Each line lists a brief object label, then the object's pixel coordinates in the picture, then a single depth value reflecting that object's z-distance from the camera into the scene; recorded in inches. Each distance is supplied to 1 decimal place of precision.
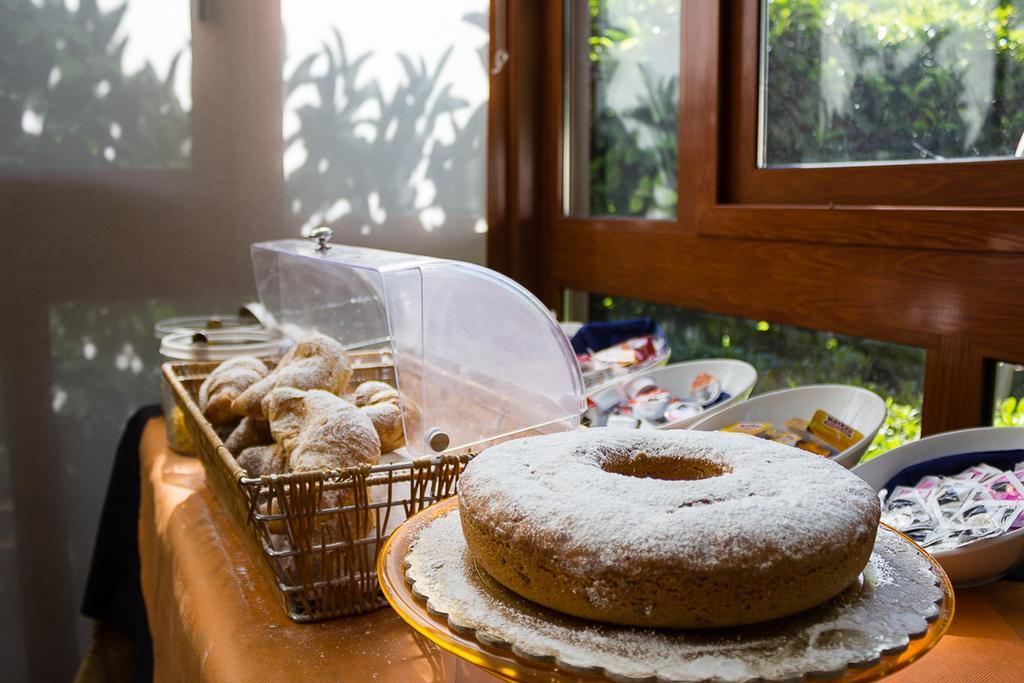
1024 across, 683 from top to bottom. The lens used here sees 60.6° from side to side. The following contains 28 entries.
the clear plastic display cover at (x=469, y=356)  35.4
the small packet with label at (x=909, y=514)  31.6
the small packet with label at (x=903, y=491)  33.9
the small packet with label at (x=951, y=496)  31.9
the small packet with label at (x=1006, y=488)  31.1
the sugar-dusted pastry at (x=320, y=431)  31.7
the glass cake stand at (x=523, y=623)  17.9
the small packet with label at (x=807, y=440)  38.8
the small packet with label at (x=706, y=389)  48.7
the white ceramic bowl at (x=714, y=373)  48.2
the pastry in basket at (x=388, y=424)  36.5
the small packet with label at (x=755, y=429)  40.4
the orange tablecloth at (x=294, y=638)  27.3
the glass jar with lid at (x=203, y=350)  52.2
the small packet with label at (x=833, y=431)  38.3
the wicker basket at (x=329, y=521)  29.1
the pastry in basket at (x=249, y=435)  39.6
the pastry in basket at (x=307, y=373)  39.5
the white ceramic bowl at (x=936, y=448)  35.1
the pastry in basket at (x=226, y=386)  41.6
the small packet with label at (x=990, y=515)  29.9
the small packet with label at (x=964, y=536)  29.4
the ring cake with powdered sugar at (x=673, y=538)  19.2
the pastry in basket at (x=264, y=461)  35.3
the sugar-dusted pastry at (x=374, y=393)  39.7
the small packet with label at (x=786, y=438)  39.8
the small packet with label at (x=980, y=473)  33.2
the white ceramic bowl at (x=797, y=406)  42.0
